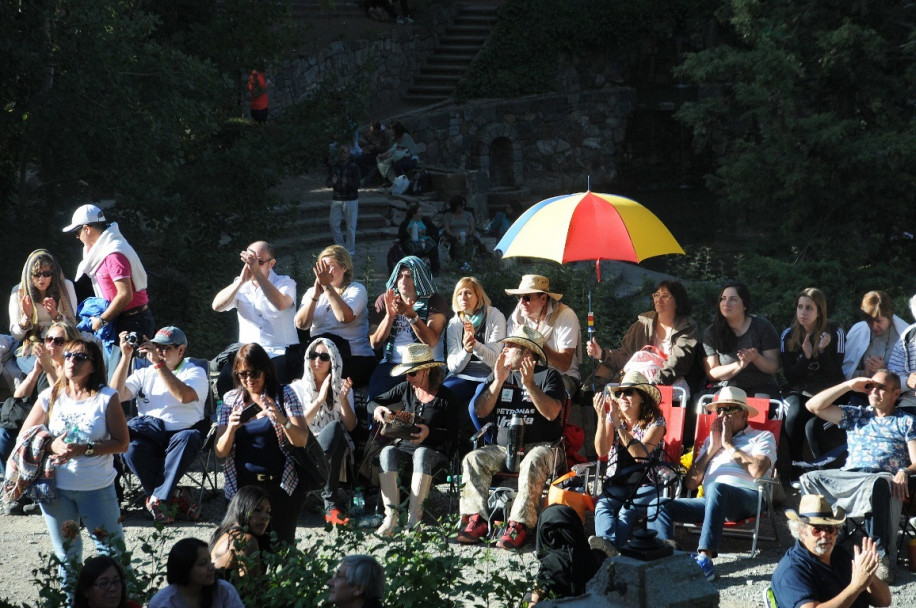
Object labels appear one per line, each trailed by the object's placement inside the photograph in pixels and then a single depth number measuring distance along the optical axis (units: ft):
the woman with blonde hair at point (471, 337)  53.01
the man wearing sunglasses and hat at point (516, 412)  47.99
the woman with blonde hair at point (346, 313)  55.60
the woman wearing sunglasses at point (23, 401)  49.38
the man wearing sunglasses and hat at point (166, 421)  50.04
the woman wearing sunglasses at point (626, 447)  45.58
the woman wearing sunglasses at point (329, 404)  50.14
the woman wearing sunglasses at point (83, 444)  39.42
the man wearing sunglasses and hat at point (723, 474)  45.12
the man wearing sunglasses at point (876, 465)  44.44
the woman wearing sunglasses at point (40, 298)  52.20
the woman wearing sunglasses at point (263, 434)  41.77
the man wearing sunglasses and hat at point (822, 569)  34.55
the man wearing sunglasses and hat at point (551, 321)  53.47
